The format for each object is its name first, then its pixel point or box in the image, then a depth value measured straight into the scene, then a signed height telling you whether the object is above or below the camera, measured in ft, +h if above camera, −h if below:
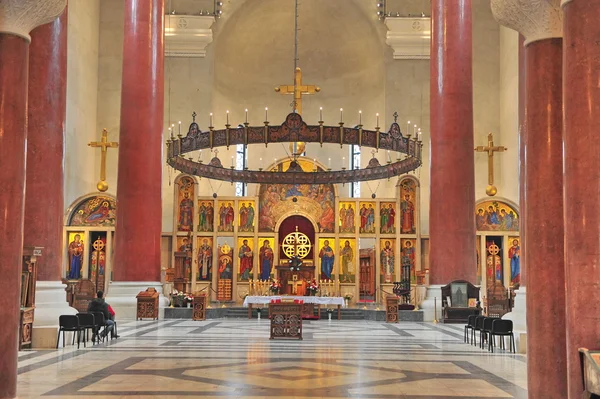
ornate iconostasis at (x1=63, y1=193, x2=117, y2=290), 91.45 +3.79
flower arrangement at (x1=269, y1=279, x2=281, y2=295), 84.64 -1.31
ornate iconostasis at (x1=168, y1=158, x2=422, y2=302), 93.35 +3.64
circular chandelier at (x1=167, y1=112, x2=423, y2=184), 60.39 +10.49
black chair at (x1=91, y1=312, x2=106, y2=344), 47.29 -2.98
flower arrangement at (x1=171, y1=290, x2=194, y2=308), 78.18 -2.58
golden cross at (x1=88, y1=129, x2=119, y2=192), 90.84 +13.57
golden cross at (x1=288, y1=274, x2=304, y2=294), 89.35 -1.00
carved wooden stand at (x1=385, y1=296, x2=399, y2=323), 73.05 -3.07
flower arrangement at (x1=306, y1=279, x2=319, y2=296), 82.31 -1.40
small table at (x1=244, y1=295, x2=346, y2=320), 71.67 -2.27
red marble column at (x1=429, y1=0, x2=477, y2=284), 69.97 +10.94
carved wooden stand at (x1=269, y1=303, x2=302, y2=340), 52.90 -3.14
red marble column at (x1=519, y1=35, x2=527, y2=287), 48.24 +9.68
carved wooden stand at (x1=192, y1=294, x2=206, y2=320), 73.82 -3.09
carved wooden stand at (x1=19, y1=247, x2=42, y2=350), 42.04 -1.02
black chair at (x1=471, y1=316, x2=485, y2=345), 47.18 -2.85
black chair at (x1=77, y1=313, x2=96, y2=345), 45.06 -2.71
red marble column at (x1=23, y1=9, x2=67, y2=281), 45.16 +6.83
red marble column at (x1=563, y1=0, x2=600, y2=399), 21.12 +2.56
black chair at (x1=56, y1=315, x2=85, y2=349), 43.60 -2.81
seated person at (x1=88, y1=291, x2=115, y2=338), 49.19 -2.25
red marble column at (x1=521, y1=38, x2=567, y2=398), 25.26 +1.73
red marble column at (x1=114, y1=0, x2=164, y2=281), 71.00 +10.40
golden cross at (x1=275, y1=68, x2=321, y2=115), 73.32 +17.63
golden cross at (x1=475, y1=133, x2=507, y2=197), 90.89 +13.39
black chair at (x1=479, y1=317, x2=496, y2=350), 44.85 -2.86
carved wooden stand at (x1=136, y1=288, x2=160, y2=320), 69.82 -2.73
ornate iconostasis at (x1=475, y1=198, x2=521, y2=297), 92.73 +3.99
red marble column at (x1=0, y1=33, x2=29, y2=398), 25.66 +2.68
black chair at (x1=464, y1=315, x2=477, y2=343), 49.58 -3.00
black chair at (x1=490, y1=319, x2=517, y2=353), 43.65 -2.80
